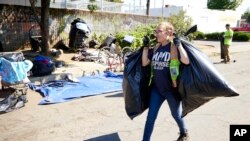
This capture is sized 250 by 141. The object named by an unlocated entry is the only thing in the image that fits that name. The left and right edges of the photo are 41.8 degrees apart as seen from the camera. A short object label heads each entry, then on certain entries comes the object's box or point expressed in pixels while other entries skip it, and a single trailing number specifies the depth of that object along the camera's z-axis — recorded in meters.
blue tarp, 8.13
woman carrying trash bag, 4.38
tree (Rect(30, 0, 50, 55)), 12.97
